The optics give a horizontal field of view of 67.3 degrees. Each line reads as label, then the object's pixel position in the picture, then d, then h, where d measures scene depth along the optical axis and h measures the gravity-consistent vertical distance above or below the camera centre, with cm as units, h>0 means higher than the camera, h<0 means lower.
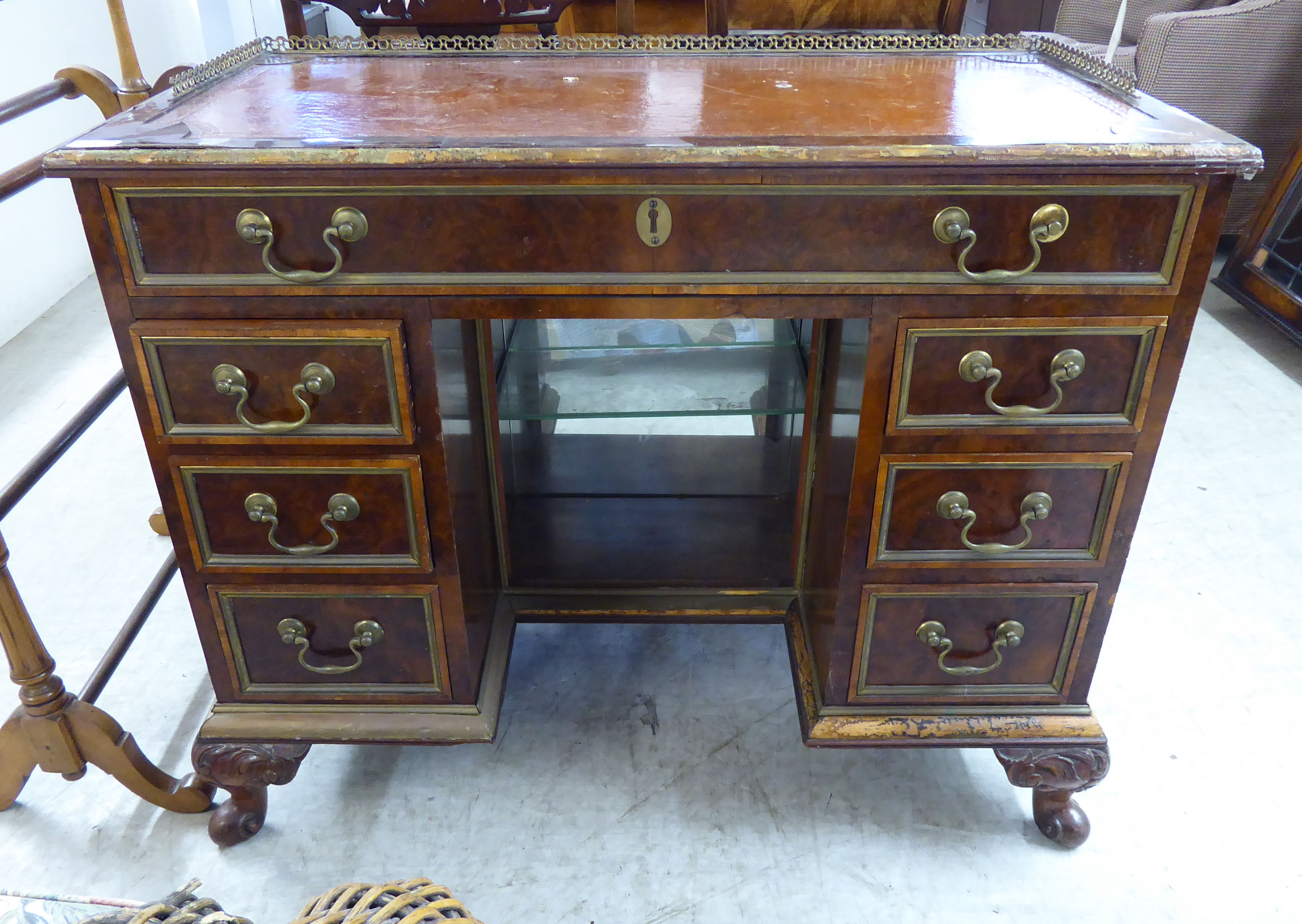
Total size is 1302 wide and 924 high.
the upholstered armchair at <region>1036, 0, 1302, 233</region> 283 -44
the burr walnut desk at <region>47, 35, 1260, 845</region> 97 -41
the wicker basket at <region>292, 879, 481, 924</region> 71 -66
